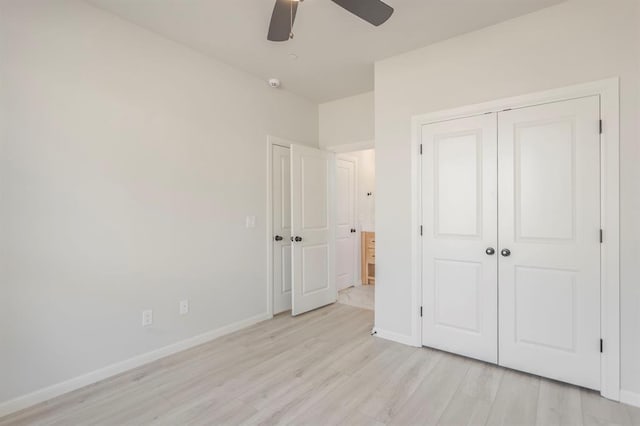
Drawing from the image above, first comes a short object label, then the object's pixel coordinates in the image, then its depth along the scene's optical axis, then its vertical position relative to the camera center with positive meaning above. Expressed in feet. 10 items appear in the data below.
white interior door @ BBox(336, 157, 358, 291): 15.88 -0.69
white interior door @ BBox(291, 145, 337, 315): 12.06 -0.73
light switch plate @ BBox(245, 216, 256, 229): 11.05 -0.39
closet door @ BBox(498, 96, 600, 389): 6.97 -0.75
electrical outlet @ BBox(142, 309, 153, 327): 8.35 -2.86
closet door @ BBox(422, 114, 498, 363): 8.21 -0.76
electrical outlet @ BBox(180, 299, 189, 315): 9.18 -2.83
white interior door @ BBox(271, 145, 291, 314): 12.11 -0.66
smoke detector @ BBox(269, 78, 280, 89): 11.50 +4.81
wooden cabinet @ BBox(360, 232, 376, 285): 17.44 -2.72
